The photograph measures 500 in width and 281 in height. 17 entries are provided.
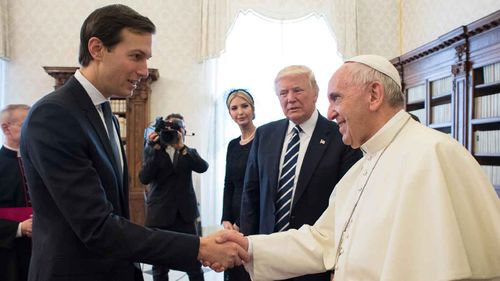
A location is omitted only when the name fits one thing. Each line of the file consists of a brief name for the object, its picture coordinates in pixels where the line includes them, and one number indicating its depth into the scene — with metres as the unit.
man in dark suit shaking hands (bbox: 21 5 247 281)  1.31
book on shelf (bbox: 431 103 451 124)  4.83
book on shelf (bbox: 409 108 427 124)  5.33
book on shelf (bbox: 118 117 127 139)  5.89
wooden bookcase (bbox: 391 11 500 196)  4.05
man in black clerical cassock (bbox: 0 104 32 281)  2.30
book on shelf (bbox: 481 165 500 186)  4.09
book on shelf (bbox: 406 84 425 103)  5.36
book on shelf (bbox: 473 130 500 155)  4.10
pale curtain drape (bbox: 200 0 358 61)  6.19
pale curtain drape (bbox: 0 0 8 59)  6.00
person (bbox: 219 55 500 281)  1.25
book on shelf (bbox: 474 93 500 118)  4.04
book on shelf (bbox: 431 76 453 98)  4.75
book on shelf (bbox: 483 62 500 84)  4.02
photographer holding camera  3.15
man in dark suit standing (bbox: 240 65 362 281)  2.05
